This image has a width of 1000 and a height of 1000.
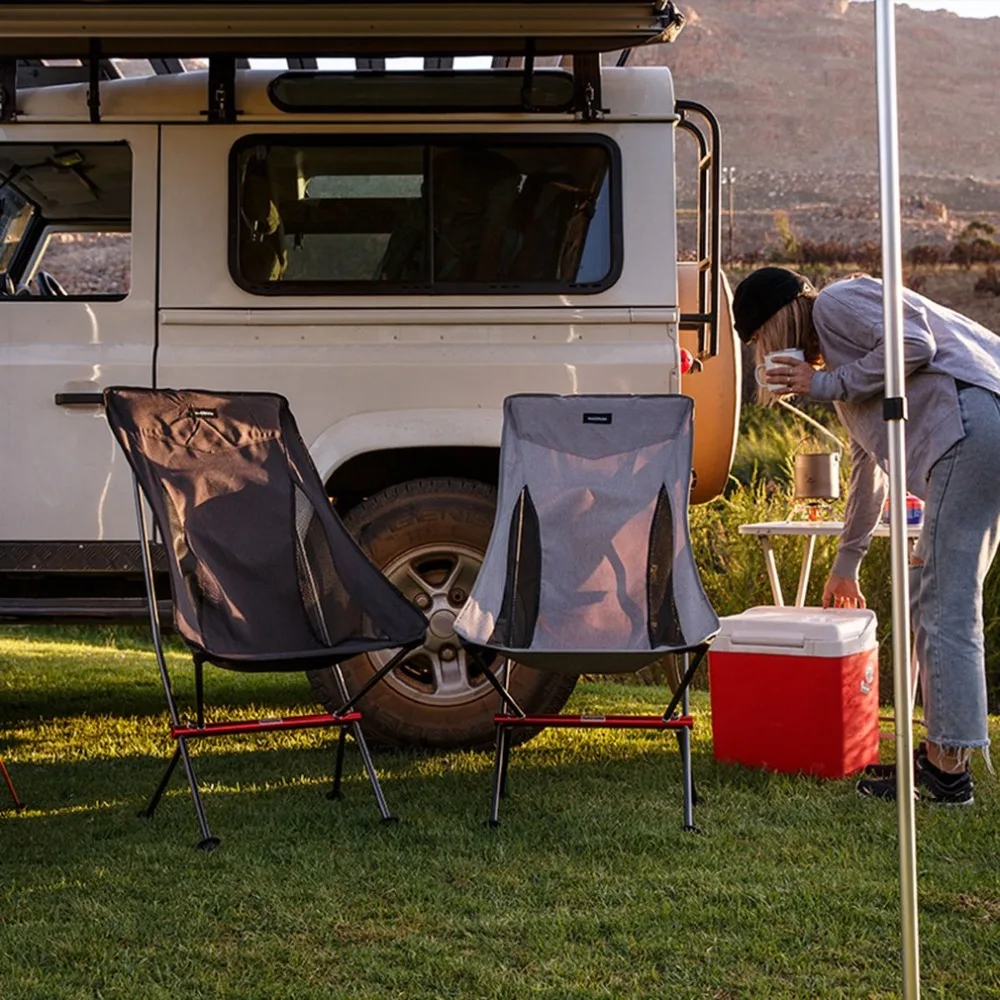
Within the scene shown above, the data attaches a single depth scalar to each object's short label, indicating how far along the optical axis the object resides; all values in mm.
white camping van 4570
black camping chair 3961
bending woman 3807
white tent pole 2143
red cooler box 4172
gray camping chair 4223
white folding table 4898
